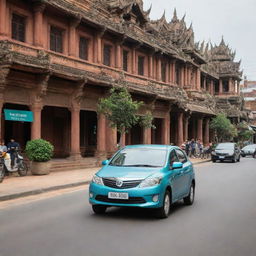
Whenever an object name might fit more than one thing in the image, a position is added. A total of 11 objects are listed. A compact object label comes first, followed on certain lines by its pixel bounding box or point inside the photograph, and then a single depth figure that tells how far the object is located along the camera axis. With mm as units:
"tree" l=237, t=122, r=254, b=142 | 43963
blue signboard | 14133
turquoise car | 6372
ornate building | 15074
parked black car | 24665
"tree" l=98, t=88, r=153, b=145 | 16733
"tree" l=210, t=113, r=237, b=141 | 33726
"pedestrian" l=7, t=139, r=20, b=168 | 14262
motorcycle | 12097
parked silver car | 33867
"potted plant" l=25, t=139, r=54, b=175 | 14015
